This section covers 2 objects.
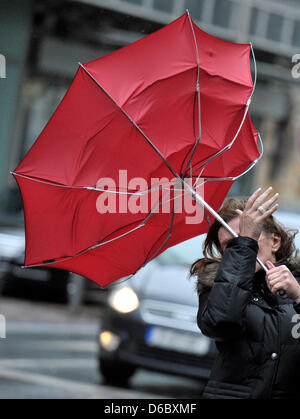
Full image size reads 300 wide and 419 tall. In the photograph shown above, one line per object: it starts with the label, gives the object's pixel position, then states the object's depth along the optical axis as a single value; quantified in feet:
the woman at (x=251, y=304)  18.66
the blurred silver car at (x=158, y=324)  52.31
